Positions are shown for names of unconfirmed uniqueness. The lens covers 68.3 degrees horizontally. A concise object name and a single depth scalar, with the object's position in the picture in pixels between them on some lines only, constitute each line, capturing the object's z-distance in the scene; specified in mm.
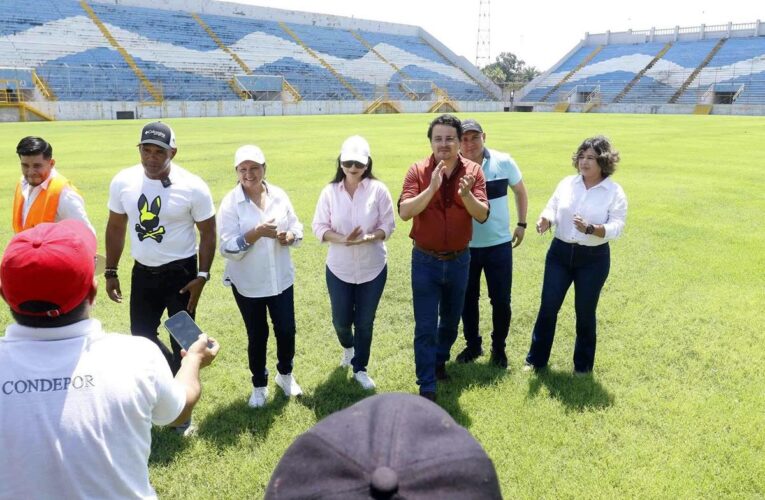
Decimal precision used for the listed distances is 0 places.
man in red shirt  3977
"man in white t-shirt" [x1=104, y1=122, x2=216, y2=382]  3818
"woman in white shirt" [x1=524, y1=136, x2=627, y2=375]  4270
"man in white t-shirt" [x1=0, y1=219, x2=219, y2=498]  1593
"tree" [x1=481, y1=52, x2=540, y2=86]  82812
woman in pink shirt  4238
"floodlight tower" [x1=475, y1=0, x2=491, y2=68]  78225
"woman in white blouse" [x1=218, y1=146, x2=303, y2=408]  3939
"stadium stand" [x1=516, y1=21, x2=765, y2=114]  51844
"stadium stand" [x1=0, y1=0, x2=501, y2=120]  41281
